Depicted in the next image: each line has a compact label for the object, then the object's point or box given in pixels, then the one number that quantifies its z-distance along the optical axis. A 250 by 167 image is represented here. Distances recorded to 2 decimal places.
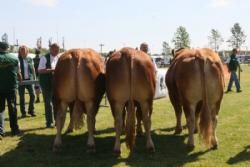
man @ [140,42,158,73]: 10.44
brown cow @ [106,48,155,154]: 7.51
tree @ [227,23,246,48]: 91.52
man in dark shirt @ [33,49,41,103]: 16.31
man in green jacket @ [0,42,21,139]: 9.27
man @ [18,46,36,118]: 12.80
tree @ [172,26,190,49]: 78.44
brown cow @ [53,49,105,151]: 7.75
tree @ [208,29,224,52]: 92.31
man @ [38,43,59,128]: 10.20
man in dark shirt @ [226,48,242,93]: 20.44
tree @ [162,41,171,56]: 95.24
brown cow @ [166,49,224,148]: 7.75
